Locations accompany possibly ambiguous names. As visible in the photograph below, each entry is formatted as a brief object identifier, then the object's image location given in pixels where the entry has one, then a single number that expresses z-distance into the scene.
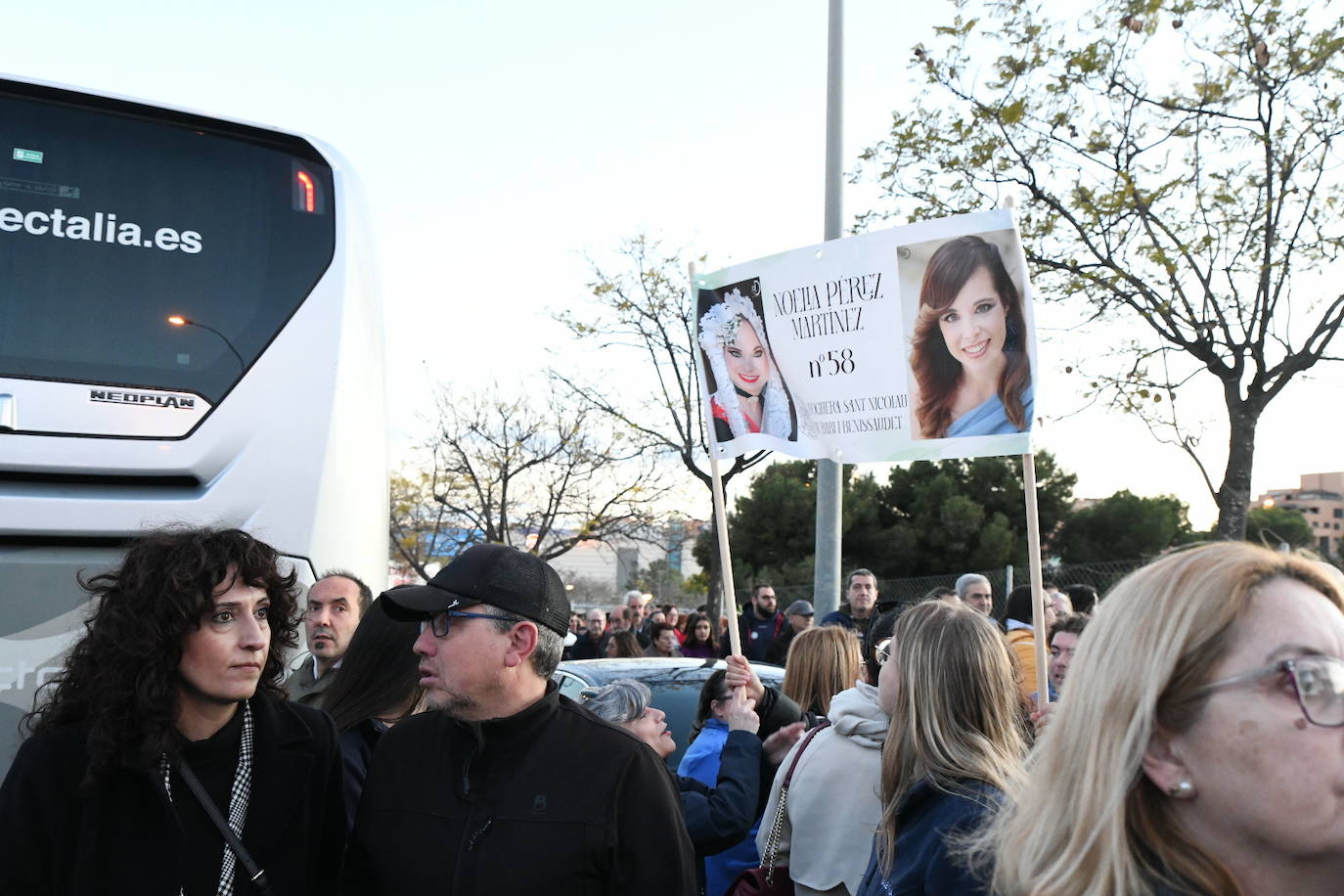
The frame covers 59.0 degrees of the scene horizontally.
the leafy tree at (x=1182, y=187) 12.86
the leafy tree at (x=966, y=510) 27.12
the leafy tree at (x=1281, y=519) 29.69
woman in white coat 3.70
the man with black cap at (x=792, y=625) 12.25
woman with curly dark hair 2.75
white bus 5.14
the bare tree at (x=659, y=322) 23.30
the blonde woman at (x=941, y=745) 2.79
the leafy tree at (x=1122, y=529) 27.22
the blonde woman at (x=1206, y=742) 1.63
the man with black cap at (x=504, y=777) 2.81
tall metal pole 10.59
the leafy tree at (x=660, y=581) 48.73
